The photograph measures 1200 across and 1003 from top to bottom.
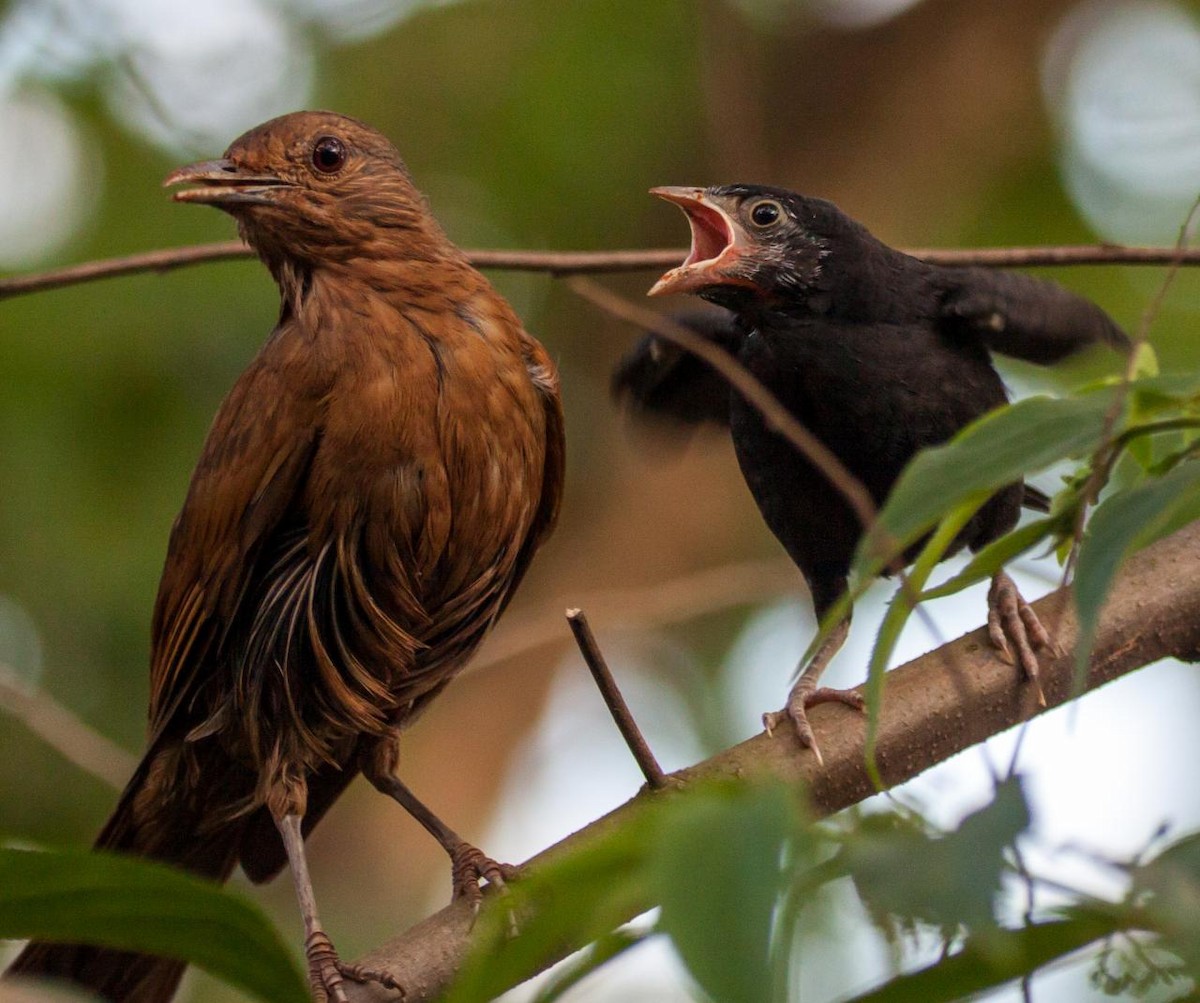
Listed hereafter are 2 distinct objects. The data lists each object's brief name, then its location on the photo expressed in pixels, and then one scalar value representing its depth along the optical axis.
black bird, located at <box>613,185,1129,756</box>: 3.83
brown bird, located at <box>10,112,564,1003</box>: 3.82
